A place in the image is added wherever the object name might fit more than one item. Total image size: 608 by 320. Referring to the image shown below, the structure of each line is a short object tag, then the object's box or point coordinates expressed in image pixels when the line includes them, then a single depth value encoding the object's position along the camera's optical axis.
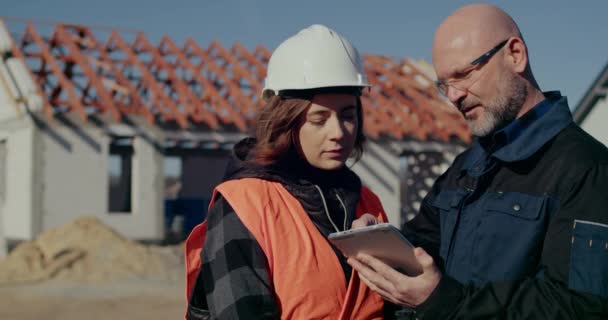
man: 1.68
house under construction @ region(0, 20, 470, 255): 13.04
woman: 1.94
